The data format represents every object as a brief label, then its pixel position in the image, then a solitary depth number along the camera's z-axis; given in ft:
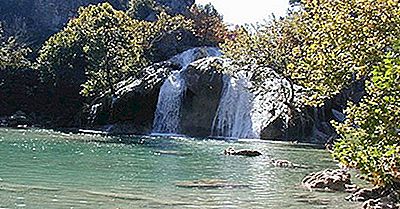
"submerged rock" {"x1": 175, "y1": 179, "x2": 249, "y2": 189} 51.96
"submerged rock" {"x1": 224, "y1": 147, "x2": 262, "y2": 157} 88.89
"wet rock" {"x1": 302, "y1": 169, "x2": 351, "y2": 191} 53.50
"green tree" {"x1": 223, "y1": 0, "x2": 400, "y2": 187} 37.37
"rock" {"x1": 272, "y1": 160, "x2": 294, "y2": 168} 74.79
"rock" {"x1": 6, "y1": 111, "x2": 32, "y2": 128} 159.49
